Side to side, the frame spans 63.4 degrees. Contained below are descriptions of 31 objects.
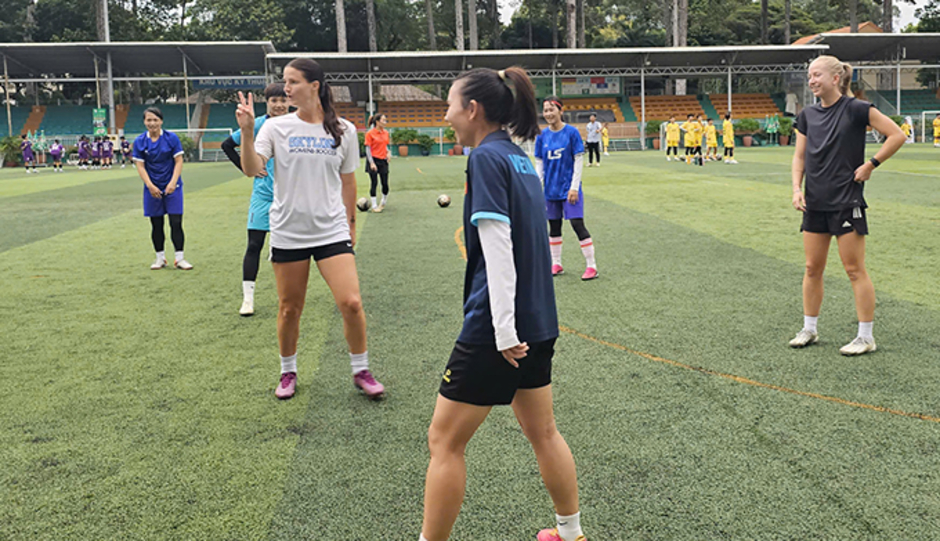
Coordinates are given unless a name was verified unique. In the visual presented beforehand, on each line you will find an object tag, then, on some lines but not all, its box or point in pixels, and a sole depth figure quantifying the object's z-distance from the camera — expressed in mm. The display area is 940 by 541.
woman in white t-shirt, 4473
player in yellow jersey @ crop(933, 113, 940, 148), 34250
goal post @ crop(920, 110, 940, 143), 39594
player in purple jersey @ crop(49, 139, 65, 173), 34925
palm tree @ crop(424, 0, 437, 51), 57525
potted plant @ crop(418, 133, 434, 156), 42969
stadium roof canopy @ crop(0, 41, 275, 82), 40406
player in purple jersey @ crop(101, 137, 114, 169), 34969
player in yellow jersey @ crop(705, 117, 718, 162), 28672
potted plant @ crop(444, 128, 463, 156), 42781
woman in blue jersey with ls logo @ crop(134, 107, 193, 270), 8906
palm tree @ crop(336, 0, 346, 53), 47722
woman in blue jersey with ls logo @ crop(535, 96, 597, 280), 8164
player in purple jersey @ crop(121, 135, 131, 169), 37538
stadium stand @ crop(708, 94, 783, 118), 49375
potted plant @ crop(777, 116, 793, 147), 42906
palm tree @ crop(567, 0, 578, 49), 51250
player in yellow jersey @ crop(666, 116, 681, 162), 31000
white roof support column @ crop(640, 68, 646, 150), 43031
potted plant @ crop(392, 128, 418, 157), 42469
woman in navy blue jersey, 2482
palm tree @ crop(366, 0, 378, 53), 53188
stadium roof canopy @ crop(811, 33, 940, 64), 43656
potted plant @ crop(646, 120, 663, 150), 43844
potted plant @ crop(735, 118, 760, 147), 42438
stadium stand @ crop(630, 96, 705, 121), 49344
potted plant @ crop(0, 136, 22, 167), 38875
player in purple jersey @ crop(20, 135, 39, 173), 33331
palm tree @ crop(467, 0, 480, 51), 51719
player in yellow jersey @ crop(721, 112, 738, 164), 26878
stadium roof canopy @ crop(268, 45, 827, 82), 42625
